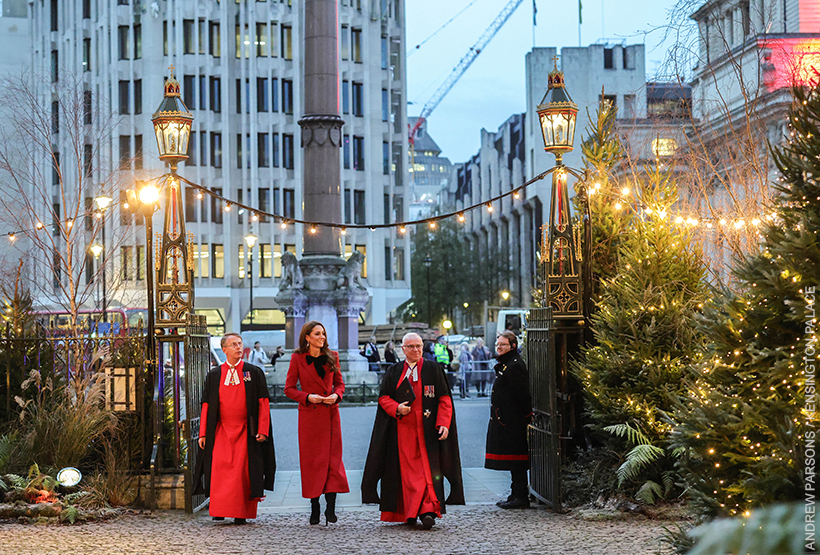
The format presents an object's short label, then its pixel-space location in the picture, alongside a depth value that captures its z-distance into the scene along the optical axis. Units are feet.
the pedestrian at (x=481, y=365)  108.06
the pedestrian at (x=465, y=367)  102.42
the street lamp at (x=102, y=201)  67.33
